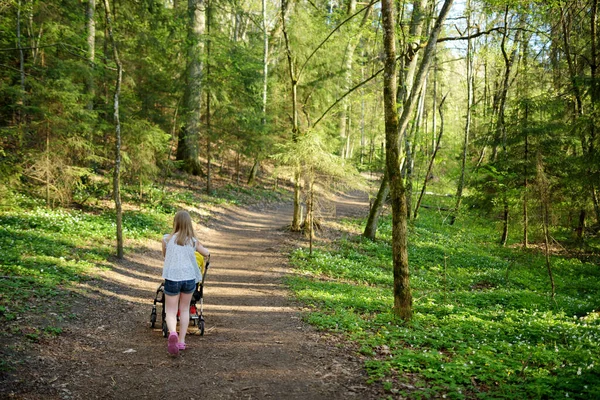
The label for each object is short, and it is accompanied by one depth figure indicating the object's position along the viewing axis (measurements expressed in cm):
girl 564
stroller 625
